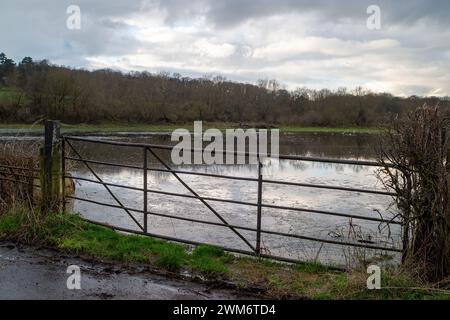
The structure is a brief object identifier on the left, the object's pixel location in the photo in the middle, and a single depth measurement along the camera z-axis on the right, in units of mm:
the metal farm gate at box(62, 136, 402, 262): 5915
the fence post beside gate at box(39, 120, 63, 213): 7457
